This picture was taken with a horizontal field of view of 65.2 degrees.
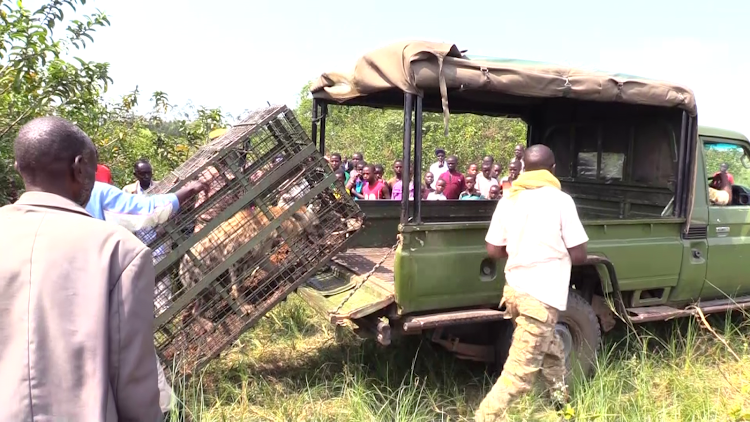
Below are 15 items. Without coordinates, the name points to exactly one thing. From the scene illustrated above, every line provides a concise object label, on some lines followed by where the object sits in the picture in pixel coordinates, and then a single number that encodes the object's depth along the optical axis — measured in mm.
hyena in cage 3475
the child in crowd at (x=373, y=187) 7348
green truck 3588
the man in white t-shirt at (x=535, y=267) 3375
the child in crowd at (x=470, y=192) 6564
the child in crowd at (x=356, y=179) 8090
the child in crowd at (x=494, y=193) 6500
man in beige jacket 1306
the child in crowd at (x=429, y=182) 7833
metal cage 3414
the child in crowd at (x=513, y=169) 6738
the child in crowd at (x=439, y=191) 6969
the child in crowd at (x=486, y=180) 7534
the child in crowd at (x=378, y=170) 7503
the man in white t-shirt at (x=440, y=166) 8398
